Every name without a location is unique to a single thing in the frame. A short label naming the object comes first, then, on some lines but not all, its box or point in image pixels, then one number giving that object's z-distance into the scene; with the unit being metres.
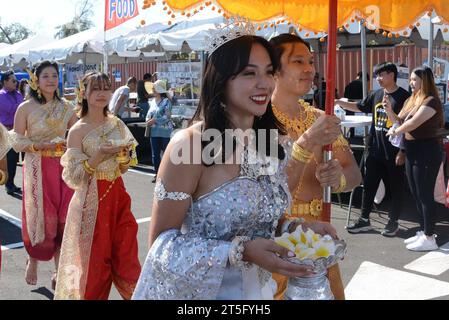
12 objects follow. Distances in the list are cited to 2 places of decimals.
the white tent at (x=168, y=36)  10.16
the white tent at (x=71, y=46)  14.44
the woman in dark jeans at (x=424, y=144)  5.79
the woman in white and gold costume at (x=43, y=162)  4.75
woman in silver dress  1.85
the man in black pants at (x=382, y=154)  6.31
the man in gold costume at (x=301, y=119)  2.92
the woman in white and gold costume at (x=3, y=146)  3.48
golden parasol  3.09
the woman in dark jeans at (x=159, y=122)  10.07
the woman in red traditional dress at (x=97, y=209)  3.97
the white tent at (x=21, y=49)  19.61
